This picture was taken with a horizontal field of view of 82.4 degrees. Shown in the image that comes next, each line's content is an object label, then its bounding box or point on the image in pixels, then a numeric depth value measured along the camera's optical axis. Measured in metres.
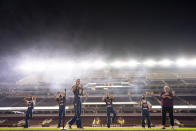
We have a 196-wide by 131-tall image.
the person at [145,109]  6.80
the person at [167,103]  5.24
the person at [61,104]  6.11
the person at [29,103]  6.79
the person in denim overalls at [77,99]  5.43
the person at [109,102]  6.95
